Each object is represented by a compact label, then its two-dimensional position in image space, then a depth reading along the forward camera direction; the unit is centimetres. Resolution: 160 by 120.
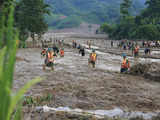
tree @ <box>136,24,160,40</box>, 5015
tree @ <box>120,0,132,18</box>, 7379
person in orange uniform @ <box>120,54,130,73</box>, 1214
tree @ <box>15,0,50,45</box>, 3139
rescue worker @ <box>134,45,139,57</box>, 2312
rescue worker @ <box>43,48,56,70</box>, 1223
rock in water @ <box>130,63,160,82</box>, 1198
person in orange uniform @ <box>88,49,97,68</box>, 1423
